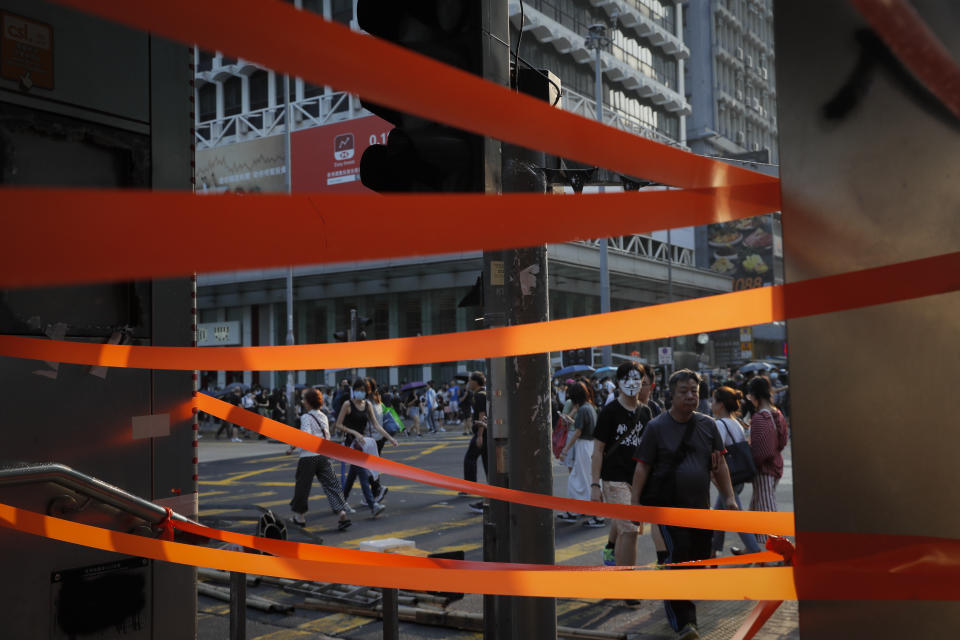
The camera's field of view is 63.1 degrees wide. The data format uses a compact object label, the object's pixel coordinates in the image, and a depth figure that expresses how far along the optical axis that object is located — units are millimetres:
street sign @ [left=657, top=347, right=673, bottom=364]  30984
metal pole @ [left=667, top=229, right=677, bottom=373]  40125
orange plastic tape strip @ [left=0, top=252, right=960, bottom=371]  1270
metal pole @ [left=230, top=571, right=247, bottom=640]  4238
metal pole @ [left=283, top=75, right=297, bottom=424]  29284
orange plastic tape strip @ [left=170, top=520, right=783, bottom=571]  2506
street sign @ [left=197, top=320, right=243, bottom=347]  41812
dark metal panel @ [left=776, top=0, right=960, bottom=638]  1259
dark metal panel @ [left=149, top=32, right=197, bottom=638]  3555
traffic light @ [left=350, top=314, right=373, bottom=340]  21875
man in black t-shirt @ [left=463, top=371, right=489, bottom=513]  10945
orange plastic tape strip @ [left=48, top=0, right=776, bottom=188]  1150
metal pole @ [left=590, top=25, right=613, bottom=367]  30084
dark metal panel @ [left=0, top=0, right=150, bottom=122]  3160
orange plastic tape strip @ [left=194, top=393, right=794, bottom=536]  2541
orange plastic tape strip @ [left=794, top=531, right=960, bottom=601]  1261
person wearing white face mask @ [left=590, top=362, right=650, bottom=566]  6949
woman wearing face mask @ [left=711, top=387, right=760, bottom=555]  7000
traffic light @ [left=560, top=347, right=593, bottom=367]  28992
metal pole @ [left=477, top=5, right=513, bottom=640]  4098
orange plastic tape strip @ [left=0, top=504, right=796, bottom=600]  1687
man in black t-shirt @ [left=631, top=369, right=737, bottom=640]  5371
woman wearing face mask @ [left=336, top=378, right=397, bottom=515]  10555
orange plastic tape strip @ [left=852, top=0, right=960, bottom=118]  1205
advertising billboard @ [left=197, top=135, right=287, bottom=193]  39312
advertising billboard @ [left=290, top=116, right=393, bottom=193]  37062
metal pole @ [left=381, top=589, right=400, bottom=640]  4242
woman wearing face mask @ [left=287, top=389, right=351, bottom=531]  9461
